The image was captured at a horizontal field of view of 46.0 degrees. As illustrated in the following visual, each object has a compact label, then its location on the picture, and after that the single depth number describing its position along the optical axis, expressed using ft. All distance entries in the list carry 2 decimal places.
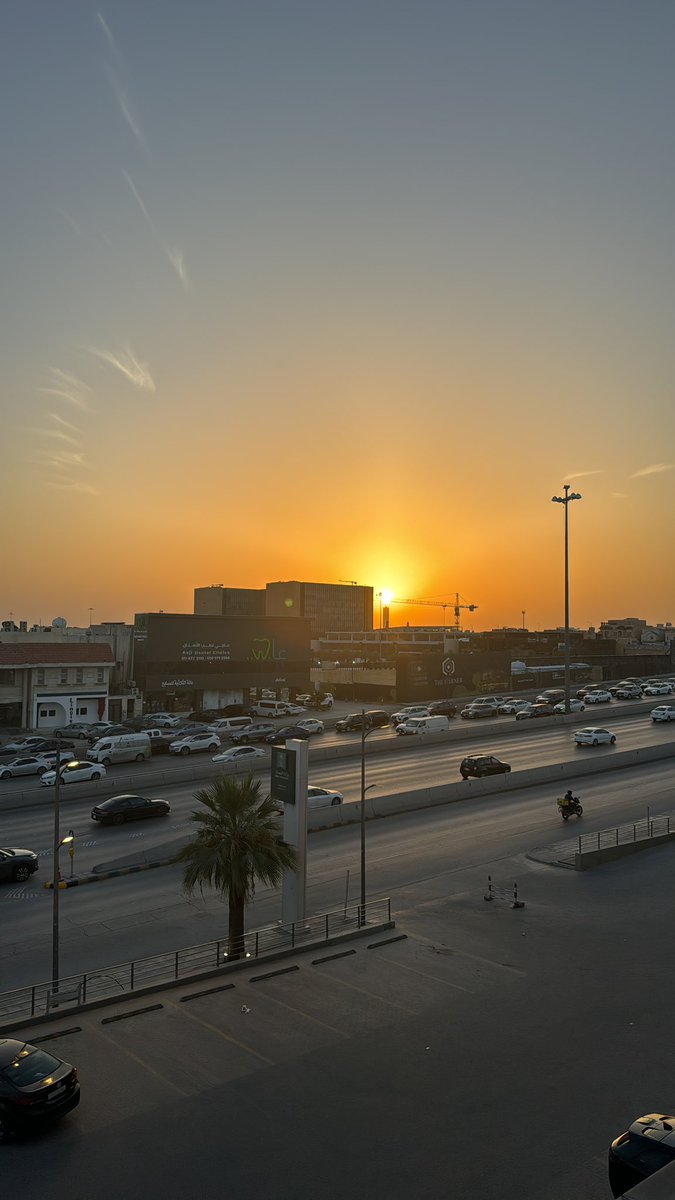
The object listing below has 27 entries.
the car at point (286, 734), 221.09
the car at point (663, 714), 254.47
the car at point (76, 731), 218.59
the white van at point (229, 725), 232.69
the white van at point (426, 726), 228.43
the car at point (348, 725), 243.60
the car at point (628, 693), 321.32
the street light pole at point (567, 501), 236.47
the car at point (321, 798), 142.72
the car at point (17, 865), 107.86
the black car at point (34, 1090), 47.55
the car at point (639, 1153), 40.27
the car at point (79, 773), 161.99
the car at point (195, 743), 204.64
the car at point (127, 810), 138.00
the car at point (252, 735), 220.84
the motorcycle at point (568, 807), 135.95
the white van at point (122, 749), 189.26
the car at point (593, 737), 209.77
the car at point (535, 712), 257.96
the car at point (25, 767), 175.22
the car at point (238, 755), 184.55
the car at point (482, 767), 169.89
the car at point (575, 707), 267.92
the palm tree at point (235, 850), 79.41
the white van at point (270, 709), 279.28
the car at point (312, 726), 239.71
